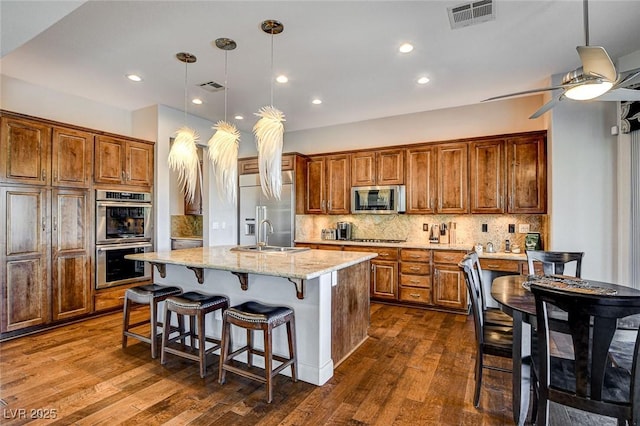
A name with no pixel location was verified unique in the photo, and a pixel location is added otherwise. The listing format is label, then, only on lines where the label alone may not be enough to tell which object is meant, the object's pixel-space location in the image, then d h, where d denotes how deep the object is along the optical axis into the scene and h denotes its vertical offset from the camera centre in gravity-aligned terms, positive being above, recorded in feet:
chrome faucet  18.57 -1.21
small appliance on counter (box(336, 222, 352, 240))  18.90 -1.00
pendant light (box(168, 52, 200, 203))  11.12 +2.01
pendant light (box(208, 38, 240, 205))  10.84 +1.95
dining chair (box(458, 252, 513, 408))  7.31 -2.92
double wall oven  14.18 -0.95
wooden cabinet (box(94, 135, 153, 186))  14.20 +2.40
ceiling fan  6.56 +2.84
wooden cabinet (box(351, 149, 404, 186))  16.94 +2.46
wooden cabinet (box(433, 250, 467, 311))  14.70 -3.10
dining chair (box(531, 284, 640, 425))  4.79 -2.36
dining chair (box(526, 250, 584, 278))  9.71 -1.40
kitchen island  8.64 -2.26
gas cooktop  17.79 -1.48
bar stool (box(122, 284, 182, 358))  10.08 -2.72
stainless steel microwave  16.83 +0.77
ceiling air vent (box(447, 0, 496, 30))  8.43 +5.34
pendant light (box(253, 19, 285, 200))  9.82 +2.04
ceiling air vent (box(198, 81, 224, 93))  13.60 +5.42
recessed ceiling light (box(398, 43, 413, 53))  10.39 +5.35
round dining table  6.46 -2.77
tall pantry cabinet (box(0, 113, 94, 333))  11.60 -0.31
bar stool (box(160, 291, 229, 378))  9.01 -2.76
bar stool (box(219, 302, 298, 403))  7.84 -2.83
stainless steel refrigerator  18.66 +0.11
